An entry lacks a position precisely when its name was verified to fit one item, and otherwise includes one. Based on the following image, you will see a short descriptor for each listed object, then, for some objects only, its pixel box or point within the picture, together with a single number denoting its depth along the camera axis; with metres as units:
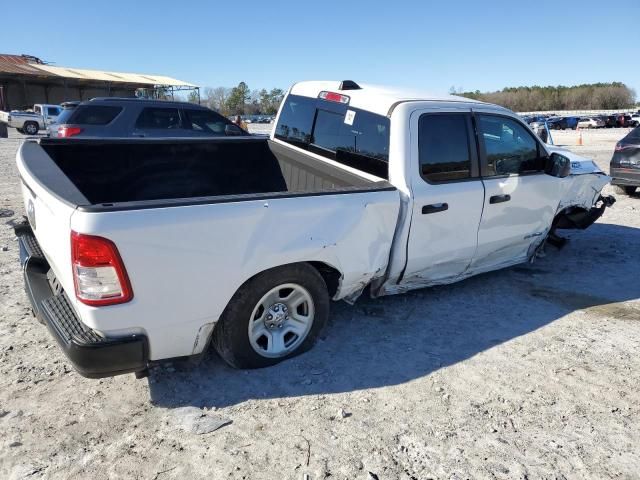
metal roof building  42.69
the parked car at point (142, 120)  9.31
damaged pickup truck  2.50
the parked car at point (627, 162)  8.98
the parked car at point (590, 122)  50.84
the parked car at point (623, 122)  51.88
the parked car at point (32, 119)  25.81
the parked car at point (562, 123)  48.47
